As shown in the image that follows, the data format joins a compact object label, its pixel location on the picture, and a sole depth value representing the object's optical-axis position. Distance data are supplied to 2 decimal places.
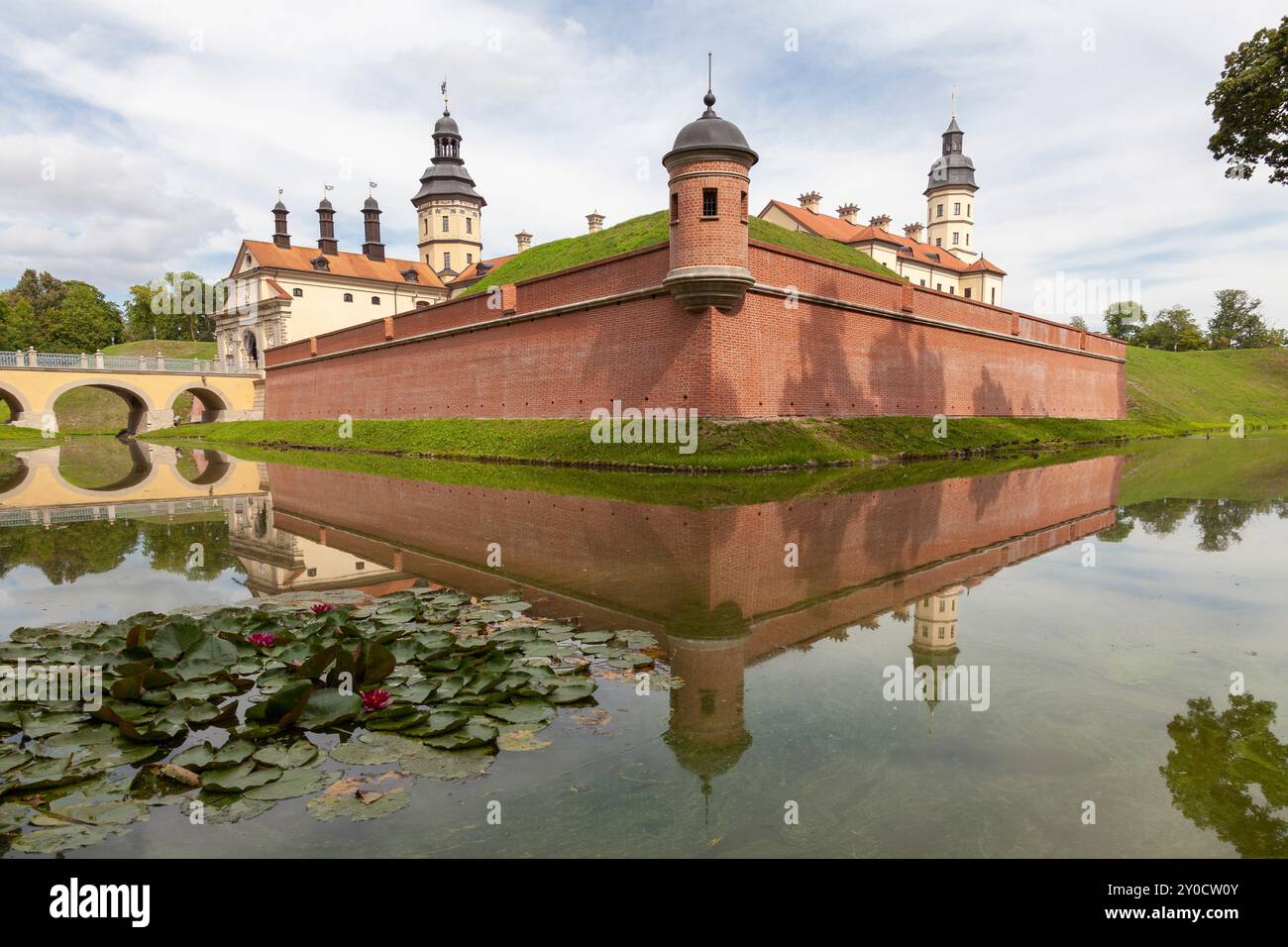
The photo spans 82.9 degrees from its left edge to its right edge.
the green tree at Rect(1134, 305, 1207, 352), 77.69
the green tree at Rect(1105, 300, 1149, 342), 79.81
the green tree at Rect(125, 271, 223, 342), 77.56
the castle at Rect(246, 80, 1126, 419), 16.89
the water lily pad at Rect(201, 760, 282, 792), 2.88
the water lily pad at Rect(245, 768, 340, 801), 2.83
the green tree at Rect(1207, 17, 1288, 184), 15.23
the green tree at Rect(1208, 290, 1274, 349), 85.50
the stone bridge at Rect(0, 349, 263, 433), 40.97
